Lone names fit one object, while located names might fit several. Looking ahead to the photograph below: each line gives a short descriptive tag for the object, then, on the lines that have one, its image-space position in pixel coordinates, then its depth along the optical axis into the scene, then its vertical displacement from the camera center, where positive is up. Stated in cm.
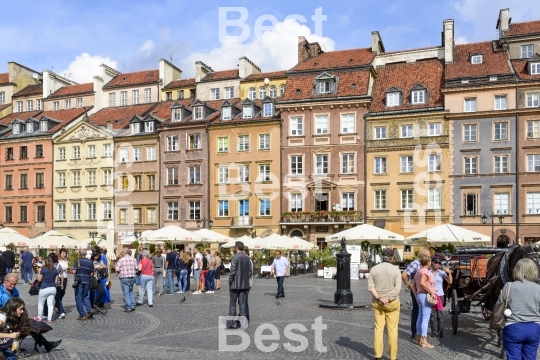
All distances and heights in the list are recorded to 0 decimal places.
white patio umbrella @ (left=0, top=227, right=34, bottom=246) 3094 -263
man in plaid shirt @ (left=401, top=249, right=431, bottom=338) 1122 -200
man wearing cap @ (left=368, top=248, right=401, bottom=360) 908 -170
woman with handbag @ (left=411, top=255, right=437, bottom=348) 1059 -188
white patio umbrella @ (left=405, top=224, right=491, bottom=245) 2623 -212
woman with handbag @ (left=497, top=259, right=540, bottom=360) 662 -138
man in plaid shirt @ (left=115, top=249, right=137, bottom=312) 1549 -220
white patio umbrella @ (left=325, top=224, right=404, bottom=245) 2852 -227
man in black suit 1252 -190
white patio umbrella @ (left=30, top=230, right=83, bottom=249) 3356 -304
